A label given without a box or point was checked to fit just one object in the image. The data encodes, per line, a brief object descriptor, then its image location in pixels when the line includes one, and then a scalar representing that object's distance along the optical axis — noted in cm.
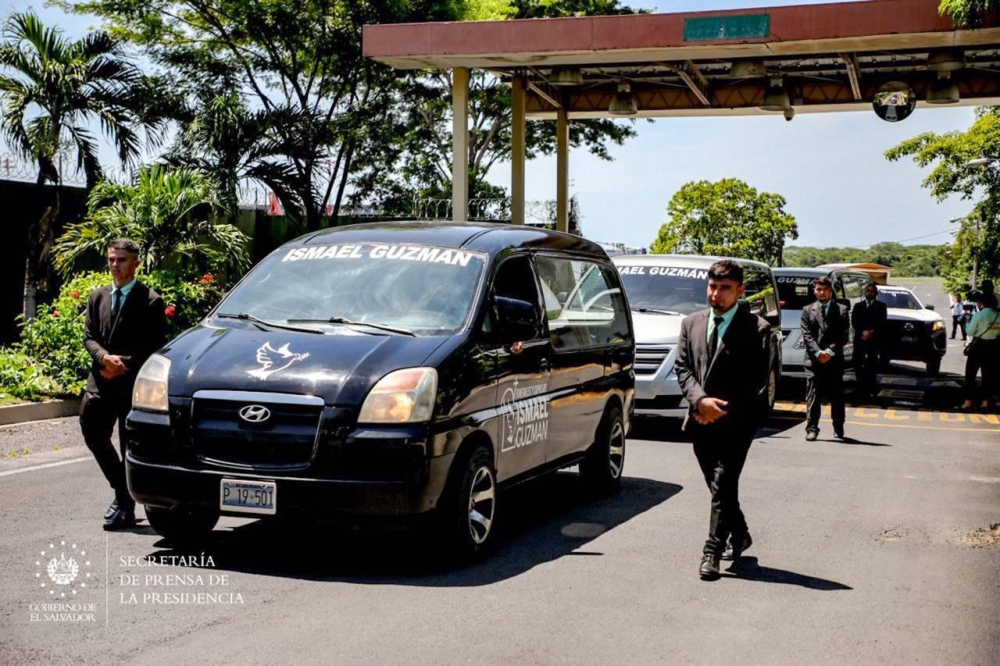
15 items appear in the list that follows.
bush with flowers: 1380
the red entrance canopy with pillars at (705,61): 1889
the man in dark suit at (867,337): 2019
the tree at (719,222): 6550
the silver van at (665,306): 1380
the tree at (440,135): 3098
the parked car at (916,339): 2506
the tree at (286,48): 2700
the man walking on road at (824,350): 1391
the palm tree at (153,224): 1666
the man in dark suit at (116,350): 785
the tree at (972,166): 3884
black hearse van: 661
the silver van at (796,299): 1961
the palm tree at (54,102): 1941
